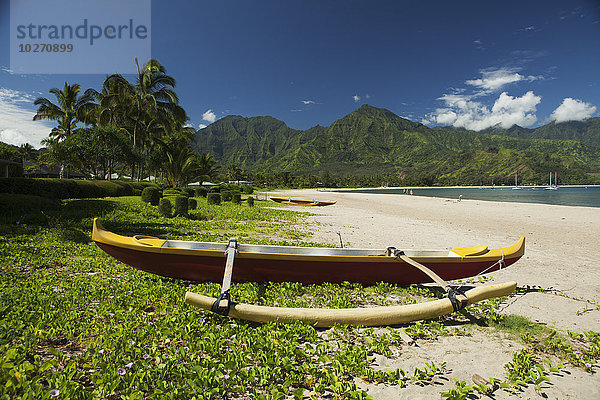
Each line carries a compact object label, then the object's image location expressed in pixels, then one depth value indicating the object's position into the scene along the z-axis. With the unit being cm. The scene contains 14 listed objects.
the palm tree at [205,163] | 4291
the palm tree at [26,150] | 6245
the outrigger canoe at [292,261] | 378
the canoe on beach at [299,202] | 2522
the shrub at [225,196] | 2359
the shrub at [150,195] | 1391
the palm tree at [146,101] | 2695
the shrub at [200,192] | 2505
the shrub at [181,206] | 1207
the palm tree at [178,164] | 2959
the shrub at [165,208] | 1169
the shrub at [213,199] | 1912
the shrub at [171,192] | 2278
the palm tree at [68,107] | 2983
